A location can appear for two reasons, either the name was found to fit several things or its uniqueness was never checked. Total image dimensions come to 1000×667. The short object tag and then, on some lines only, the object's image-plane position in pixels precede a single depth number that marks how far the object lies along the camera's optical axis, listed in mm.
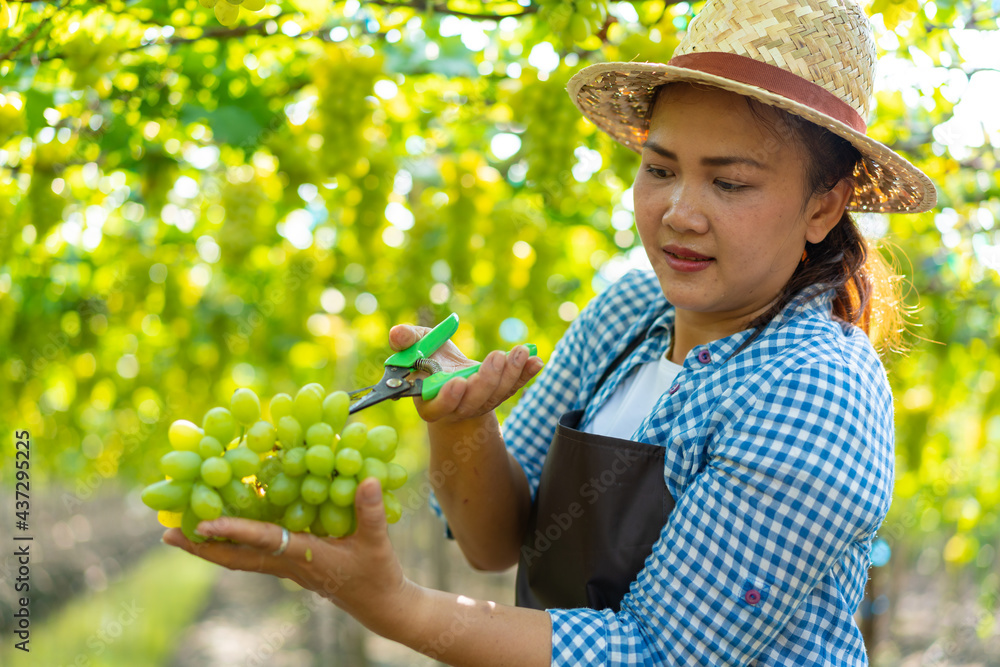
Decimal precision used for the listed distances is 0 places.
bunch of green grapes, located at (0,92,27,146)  2012
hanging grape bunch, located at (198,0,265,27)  1291
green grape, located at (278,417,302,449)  1143
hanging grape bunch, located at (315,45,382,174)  2330
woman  1184
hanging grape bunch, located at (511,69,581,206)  2193
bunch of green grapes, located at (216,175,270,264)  2760
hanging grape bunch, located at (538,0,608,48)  1773
